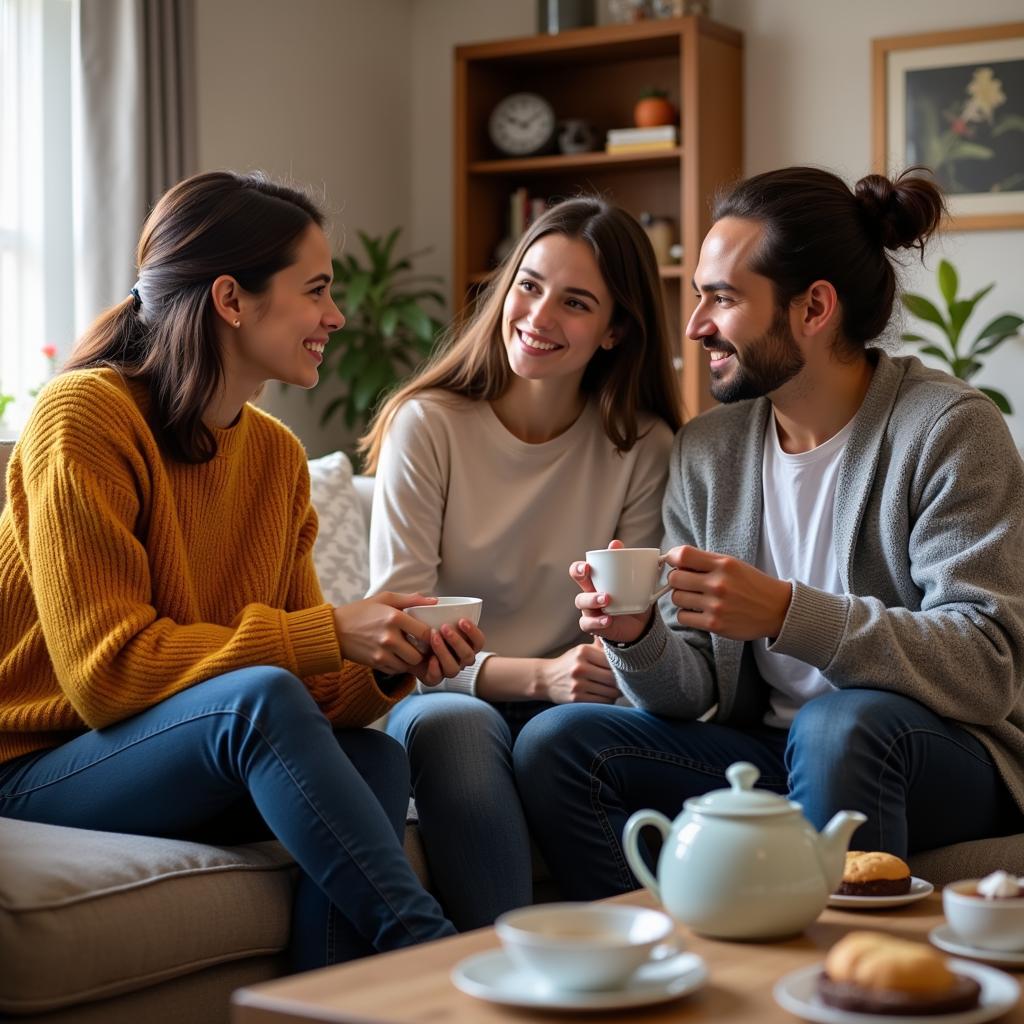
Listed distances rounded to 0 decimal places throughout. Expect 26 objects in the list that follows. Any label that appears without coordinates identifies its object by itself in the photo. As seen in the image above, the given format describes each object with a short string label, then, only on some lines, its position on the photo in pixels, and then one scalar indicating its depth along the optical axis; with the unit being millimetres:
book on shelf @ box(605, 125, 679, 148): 4672
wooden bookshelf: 4598
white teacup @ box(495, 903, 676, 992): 1070
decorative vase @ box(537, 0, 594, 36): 4848
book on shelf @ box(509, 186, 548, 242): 5051
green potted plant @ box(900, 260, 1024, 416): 4289
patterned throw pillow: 2664
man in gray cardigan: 1906
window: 3975
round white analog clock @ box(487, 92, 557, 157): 4980
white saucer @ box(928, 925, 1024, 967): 1194
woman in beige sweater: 2395
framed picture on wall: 4477
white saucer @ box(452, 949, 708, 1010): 1072
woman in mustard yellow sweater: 1666
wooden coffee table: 1070
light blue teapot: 1231
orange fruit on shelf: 4719
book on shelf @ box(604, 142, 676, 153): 4680
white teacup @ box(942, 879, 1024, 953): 1194
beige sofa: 1560
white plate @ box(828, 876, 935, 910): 1400
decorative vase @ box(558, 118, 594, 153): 4941
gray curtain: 3855
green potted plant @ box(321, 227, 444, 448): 4668
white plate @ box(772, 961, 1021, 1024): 1029
